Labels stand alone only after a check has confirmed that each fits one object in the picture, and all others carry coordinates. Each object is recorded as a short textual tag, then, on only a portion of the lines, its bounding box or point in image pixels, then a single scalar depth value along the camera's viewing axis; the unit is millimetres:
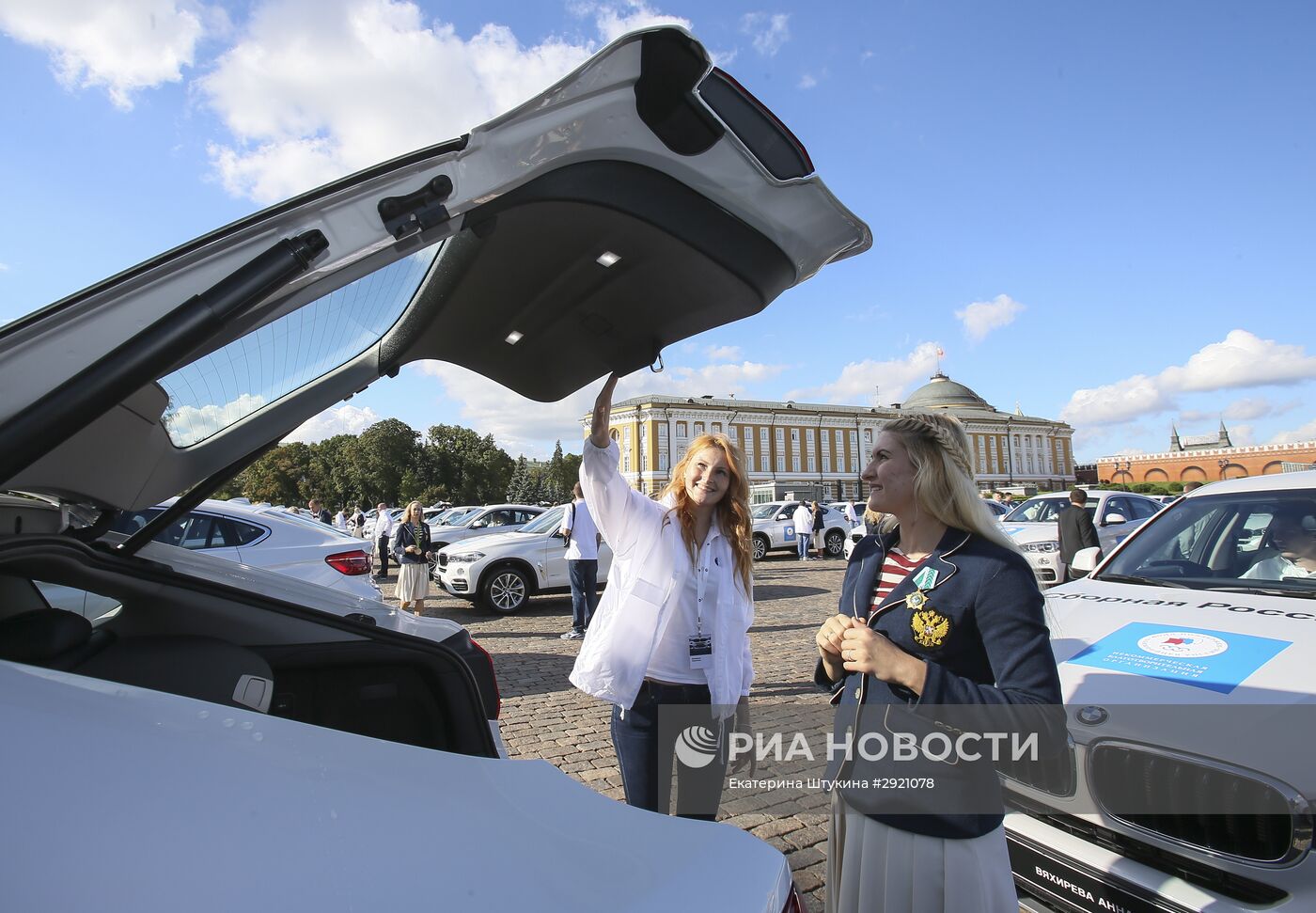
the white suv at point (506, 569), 11031
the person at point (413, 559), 9203
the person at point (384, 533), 18422
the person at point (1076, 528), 9438
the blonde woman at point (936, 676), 1673
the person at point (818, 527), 21281
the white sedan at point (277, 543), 6707
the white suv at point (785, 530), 21003
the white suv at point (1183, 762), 2164
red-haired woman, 2439
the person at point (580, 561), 8703
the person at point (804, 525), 19203
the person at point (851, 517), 22406
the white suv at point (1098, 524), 11338
